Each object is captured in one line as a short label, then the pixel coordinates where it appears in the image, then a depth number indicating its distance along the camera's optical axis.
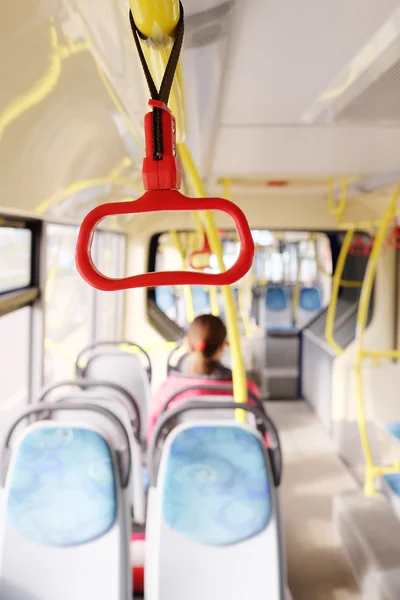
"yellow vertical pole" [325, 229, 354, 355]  5.44
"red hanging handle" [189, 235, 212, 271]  2.75
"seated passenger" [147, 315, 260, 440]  2.94
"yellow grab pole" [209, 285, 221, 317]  4.64
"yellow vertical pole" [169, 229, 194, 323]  5.21
